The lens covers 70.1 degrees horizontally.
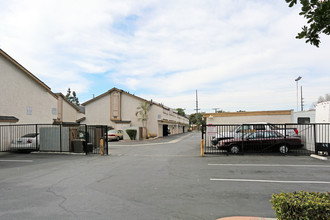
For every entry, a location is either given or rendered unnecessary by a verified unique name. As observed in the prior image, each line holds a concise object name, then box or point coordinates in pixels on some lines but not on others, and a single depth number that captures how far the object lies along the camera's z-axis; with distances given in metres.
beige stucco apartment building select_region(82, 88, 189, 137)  35.16
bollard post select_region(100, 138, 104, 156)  15.10
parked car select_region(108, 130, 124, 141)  29.73
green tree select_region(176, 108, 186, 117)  111.69
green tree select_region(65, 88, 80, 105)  102.08
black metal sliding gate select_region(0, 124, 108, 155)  15.66
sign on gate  14.26
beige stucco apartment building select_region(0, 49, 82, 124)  17.66
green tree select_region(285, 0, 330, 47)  2.57
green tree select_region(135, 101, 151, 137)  34.22
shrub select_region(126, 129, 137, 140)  30.78
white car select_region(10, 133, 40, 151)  15.84
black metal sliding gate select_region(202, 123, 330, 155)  13.62
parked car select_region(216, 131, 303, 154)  14.12
